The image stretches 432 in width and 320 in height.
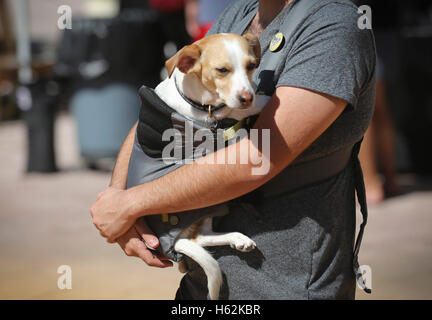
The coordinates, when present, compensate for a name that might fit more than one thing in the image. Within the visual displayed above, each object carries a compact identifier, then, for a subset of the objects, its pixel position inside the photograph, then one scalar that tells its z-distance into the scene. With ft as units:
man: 21.49
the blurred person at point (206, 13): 36.66
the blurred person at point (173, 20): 41.05
